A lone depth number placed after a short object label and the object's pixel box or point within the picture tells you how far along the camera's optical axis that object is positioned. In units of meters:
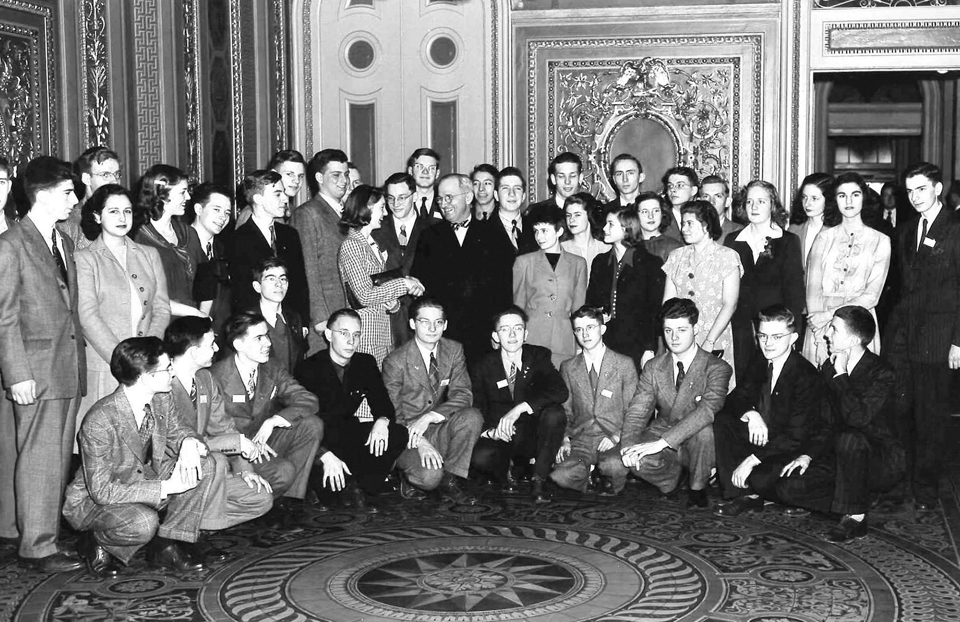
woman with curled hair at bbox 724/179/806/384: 5.21
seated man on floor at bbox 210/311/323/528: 4.58
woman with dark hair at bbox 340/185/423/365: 5.20
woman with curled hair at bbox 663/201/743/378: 5.21
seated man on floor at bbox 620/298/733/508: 4.89
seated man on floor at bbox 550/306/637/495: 5.09
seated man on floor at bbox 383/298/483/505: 4.99
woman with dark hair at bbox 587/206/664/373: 5.36
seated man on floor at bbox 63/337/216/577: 3.86
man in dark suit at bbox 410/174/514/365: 5.43
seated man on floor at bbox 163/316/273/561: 4.18
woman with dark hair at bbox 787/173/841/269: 5.30
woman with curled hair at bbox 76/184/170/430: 4.25
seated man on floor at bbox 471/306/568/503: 5.08
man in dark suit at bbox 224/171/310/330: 4.96
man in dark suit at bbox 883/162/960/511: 4.90
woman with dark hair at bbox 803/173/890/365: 5.08
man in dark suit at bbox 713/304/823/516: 4.71
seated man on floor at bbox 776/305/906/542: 4.45
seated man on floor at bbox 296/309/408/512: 4.93
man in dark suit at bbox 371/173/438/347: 5.45
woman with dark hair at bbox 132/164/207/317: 4.63
